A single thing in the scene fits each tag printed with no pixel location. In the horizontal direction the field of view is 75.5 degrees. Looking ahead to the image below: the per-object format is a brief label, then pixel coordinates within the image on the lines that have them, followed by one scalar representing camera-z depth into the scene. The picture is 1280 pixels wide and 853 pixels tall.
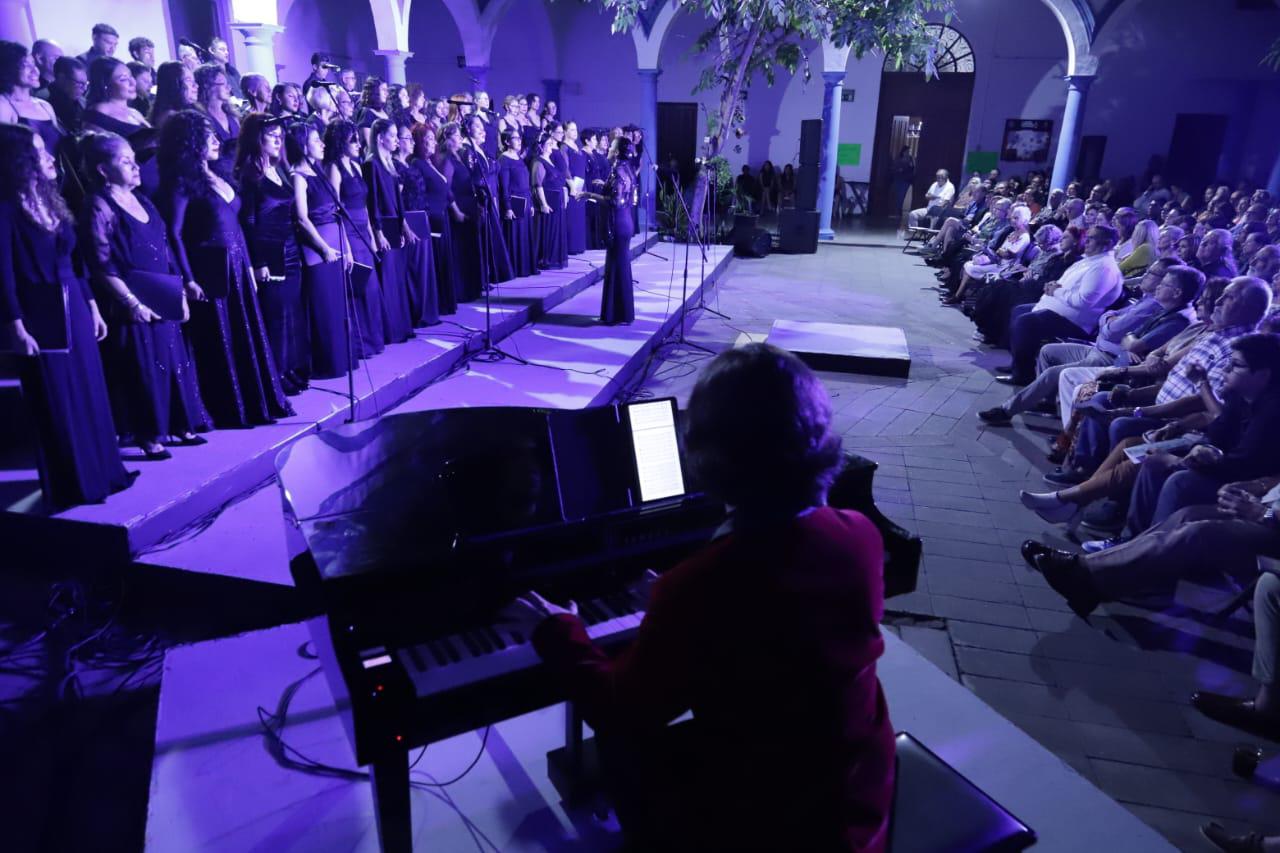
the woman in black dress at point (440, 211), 6.37
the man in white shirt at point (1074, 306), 6.15
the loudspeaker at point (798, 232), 13.40
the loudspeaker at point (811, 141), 13.05
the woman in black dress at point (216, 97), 4.92
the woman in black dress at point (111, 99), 4.45
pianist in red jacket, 1.26
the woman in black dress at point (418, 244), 6.07
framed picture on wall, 16.67
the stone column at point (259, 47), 7.90
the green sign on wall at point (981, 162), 17.08
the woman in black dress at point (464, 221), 6.86
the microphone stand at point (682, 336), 7.55
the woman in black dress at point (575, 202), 9.73
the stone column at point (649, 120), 13.70
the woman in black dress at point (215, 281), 3.86
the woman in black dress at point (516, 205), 8.05
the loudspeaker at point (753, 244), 13.09
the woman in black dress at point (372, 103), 6.33
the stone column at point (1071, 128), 13.48
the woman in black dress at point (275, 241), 4.38
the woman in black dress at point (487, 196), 7.04
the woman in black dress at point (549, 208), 8.81
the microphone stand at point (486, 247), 6.30
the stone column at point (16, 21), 7.12
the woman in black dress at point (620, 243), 7.00
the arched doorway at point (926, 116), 17.02
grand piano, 1.71
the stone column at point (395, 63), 10.90
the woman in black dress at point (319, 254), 4.71
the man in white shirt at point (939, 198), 14.06
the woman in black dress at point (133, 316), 3.46
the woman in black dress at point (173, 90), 4.35
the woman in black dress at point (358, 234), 5.07
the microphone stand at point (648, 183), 12.95
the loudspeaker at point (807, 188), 13.45
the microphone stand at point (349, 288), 4.16
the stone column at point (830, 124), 13.34
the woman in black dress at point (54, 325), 3.11
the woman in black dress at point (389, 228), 5.61
